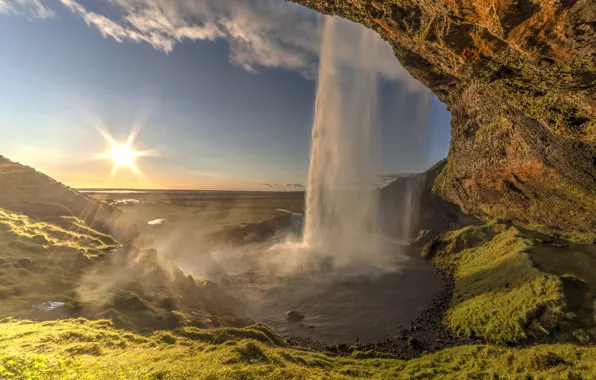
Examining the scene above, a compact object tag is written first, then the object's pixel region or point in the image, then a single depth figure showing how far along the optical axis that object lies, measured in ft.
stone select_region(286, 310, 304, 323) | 61.93
